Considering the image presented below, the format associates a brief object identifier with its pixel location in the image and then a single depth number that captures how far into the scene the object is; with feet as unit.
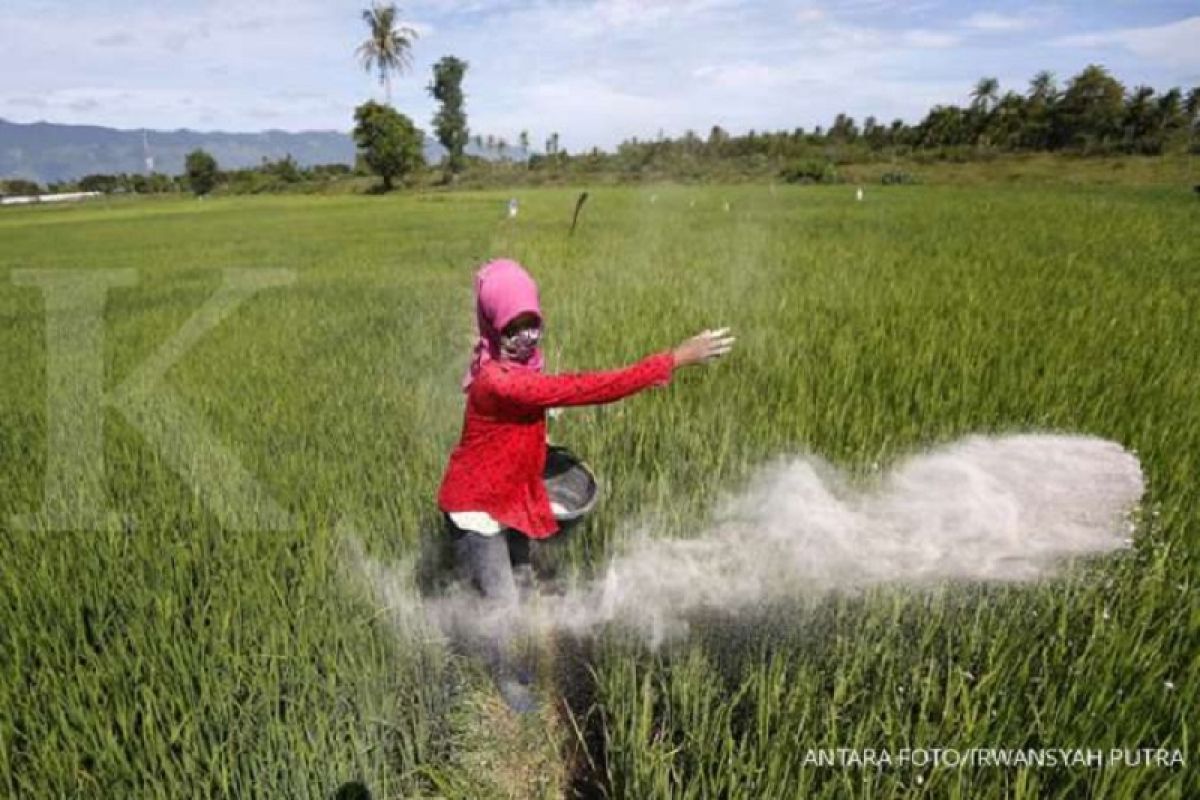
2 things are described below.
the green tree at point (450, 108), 187.32
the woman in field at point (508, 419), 5.68
